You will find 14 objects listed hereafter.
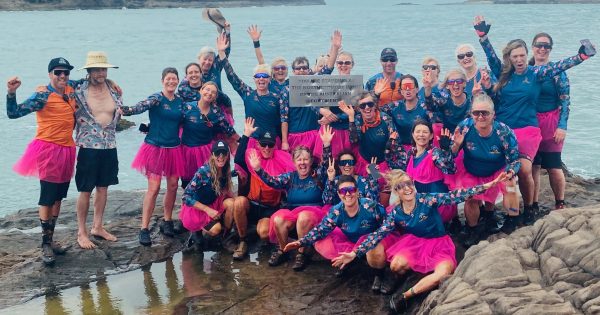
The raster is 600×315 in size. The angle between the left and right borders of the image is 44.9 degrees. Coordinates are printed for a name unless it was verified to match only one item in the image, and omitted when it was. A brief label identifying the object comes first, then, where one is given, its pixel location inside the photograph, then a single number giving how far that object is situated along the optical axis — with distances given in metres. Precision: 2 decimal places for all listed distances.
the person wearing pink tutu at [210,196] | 9.38
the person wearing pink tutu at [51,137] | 9.13
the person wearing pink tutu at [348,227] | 8.25
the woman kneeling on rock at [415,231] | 7.96
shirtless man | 9.38
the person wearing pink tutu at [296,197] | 9.05
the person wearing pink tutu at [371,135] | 9.25
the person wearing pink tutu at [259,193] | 9.55
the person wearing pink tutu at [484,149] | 8.31
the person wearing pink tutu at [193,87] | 10.30
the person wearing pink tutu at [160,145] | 9.69
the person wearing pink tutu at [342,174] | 8.83
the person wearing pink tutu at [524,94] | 9.06
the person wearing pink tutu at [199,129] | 9.89
